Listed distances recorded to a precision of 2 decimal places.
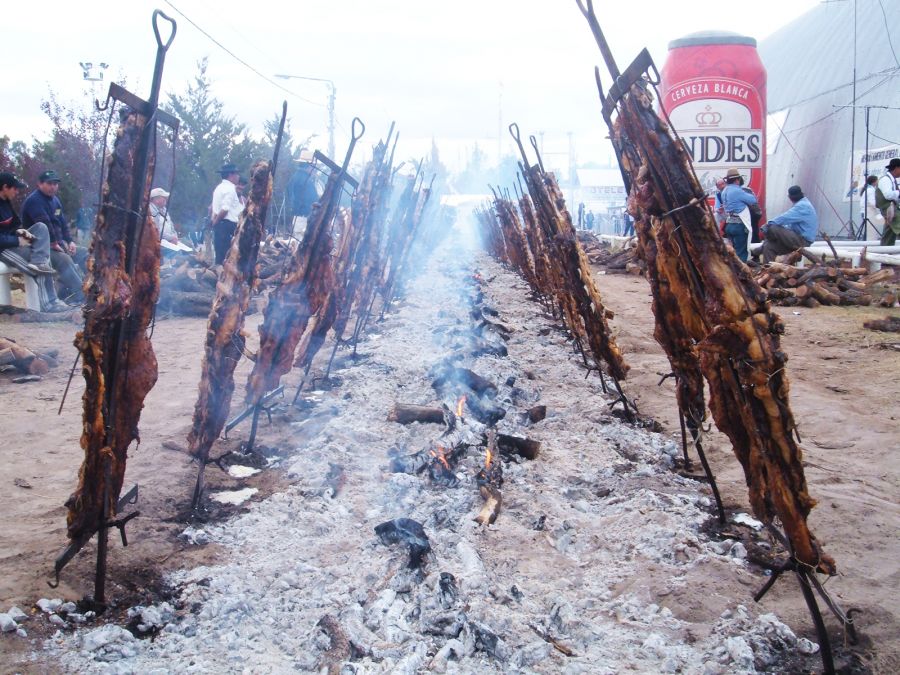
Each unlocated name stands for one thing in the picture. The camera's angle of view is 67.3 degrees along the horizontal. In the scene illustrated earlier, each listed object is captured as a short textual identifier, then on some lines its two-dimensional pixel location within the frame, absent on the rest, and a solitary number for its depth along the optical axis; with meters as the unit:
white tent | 19.23
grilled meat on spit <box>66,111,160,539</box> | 3.03
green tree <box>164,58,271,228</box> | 20.56
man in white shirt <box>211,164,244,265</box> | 10.02
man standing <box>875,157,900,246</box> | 12.94
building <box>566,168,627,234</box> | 38.31
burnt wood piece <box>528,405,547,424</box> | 6.02
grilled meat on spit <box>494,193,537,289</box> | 13.70
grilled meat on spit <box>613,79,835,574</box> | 2.66
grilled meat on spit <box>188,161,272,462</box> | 4.44
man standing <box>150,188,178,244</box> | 9.86
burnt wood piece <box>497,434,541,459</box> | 5.09
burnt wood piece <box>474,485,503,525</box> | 3.98
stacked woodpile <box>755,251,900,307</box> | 11.99
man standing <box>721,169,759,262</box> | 12.48
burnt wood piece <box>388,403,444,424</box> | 5.91
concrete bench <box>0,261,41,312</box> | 10.37
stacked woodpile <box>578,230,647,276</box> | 19.96
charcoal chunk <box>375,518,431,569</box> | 3.43
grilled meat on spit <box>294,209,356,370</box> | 6.69
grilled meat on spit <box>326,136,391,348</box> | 8.09
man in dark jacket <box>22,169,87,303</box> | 9.88
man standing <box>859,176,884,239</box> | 16.56
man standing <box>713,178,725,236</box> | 12.52
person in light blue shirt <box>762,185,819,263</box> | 14.00
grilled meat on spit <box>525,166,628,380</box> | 6.00
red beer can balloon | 16.62
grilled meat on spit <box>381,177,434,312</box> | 12.53
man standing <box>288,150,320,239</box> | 16.77
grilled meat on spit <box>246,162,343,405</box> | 5.27
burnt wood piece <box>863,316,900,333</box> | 9.26
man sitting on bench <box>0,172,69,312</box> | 9.62
